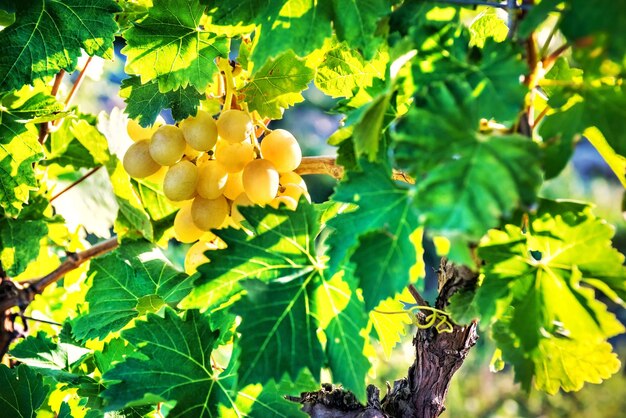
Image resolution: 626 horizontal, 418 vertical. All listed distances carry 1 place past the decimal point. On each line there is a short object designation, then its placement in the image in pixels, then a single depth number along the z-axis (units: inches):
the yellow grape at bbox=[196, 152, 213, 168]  33.7
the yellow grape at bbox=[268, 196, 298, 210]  32.2
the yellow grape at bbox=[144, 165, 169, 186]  34.7
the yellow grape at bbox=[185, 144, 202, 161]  33.7
